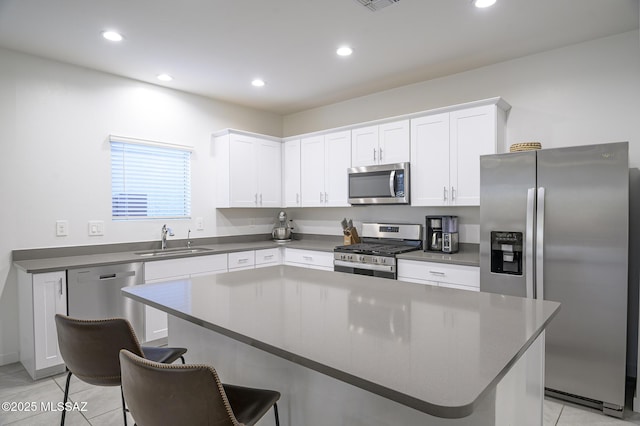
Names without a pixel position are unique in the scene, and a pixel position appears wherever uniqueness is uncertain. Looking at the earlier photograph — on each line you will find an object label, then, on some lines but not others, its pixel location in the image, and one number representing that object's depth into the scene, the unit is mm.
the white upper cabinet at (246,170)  4293
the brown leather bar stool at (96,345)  1426
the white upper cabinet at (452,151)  3150
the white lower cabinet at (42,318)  2699
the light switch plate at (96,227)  3422
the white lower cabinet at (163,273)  3264
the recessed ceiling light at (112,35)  2719
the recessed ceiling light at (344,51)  3025
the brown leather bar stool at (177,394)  957
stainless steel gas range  3416
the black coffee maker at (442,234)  3447
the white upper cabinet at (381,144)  3652
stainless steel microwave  3627
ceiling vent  2301
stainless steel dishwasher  2865
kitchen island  886
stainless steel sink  3623
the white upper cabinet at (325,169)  4165
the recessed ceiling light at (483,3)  2311
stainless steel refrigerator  2273
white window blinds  3617
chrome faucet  3845
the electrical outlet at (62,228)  3227
